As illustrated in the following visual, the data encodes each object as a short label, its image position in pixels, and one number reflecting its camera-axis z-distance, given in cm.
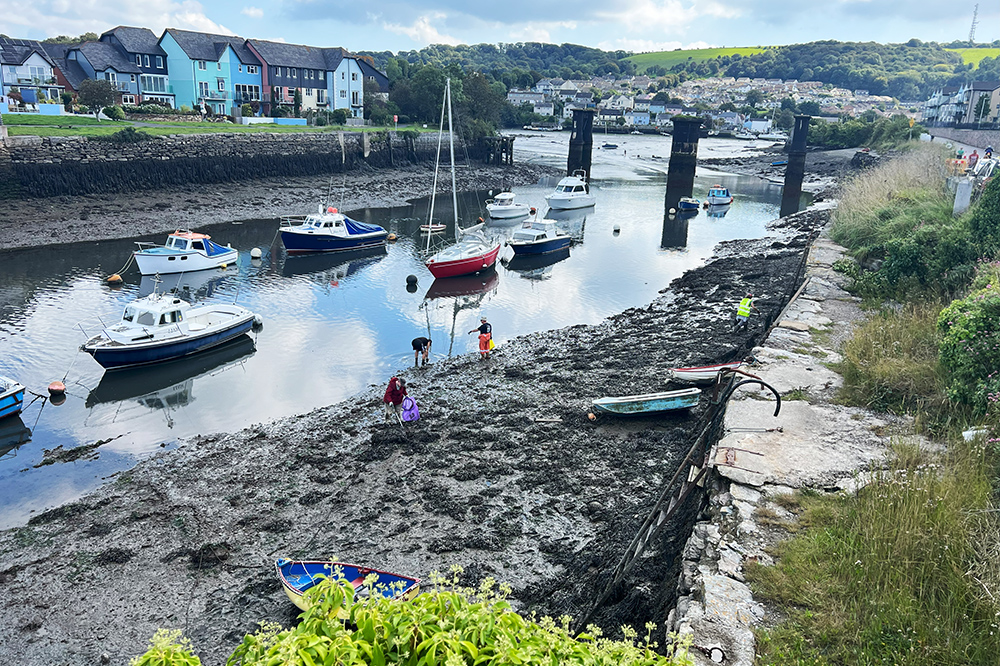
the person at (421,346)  1911
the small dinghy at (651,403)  1445
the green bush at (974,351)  973
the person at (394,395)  1466
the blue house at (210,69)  6444
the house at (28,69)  5694
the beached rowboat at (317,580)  888
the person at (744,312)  2027
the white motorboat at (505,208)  4412
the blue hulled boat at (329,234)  3309
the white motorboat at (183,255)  2803
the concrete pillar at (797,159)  6094
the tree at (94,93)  5094
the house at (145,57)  6344
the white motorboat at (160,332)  1819
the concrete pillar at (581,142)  6338
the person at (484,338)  1966
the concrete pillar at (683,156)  5903
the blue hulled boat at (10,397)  1505
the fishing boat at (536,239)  3447
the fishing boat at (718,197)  5319
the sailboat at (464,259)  2862
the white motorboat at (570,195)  4828
